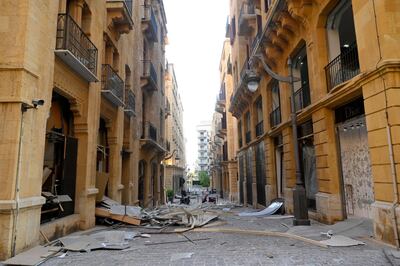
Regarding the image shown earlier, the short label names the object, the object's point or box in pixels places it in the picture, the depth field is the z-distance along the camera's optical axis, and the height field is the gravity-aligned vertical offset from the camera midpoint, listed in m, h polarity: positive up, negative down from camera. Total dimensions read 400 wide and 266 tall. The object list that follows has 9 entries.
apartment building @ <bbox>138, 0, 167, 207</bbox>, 19.70 +4.86
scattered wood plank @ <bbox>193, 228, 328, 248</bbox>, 6.88 -1.42
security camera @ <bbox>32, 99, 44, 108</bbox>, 6.62 +1.68
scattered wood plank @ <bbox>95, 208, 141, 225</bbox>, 10.62 -1.19
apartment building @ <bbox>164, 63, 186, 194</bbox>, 43.12 +6.72
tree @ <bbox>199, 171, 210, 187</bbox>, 100.25 +0.32
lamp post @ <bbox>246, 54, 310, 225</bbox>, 9.27 -0.66
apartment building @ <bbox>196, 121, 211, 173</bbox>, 125.22 +14.23
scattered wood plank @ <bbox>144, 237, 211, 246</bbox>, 7.30 -1.44
